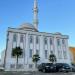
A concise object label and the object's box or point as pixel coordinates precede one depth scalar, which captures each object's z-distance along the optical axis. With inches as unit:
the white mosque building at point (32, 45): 1652.3
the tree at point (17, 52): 1539.1
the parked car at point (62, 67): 868.6
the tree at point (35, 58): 1636.3
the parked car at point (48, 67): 890.1
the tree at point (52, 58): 1705.0
